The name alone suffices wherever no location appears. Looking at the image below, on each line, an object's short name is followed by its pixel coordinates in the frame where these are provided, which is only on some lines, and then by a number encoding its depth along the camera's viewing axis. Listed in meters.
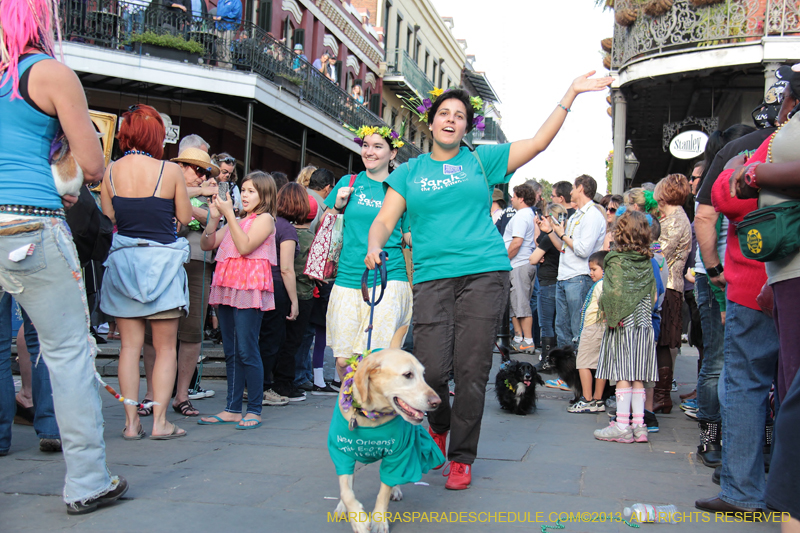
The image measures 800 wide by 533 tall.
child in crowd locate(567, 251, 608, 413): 6.38
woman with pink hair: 3.07
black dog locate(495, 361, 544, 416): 6.18
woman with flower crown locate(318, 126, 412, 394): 4.77
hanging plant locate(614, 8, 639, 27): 16.33
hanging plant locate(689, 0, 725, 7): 14.81
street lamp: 17.88
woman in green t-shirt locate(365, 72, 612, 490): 3.90
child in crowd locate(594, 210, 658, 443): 5.23
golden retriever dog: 3.11
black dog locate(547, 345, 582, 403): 6.81
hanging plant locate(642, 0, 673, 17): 15.41
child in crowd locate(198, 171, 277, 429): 5.26
